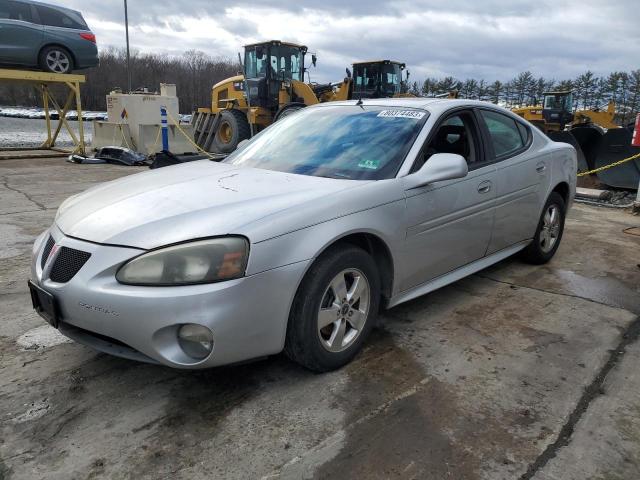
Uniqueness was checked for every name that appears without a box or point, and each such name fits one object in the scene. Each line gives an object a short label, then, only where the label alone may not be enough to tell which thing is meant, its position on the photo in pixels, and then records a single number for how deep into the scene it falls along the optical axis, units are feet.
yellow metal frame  39.93
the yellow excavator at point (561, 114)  62.69
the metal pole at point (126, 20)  93.66
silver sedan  7.30
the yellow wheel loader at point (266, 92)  48.32
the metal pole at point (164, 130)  39.35
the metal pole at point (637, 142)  25.20
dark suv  38.73
